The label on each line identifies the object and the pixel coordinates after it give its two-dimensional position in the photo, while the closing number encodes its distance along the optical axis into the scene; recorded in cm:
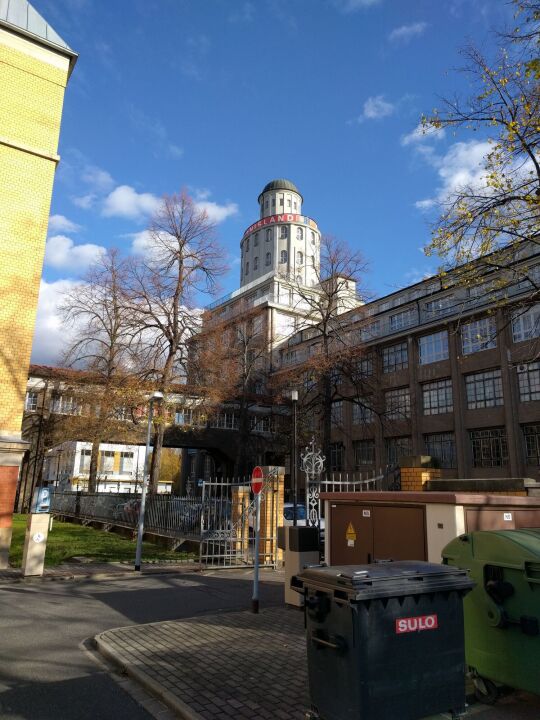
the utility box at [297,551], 902
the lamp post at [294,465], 1270
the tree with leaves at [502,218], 1002
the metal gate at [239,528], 1454
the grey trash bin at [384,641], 367
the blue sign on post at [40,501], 1254
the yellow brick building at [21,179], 1392
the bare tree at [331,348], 2995
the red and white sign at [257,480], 967
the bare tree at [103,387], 2470
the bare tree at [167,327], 2456
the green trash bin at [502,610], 452
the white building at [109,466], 6694
